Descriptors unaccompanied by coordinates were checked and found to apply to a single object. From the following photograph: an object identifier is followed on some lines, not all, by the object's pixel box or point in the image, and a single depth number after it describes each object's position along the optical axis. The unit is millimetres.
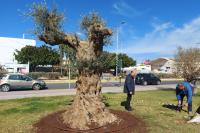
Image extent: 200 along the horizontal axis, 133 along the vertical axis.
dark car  19856
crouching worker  6036
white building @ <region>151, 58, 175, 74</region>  50572
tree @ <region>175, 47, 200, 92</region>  11403
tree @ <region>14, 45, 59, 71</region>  31579
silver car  13776
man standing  6345
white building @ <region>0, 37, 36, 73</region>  34294
